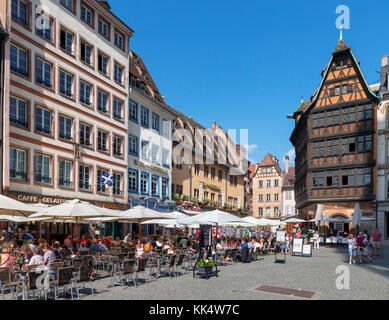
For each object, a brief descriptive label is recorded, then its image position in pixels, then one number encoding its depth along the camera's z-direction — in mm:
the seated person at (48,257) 12195
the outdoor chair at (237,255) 21778
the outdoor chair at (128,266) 12359
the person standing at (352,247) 21578
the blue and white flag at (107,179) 28969
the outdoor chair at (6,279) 10133
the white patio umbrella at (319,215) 34812
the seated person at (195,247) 20300
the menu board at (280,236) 29566
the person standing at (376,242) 27266
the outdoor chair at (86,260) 13844
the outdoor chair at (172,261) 14931
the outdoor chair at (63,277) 10100
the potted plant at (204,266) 14945
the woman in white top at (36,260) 11602
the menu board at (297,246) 26081
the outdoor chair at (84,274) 10906
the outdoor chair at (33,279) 9602
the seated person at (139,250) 17039
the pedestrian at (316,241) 34778
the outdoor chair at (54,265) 11422
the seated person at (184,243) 23047
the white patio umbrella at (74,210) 15070
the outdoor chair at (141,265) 13141
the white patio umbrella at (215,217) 18153
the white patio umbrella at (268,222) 27000
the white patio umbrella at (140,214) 18703
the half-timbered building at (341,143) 40188
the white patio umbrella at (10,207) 12844
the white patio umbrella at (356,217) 29330
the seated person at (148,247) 18234
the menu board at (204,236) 17681
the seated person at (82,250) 15780
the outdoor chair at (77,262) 13167
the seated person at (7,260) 11450
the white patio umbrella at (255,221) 25856
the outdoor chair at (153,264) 15624
